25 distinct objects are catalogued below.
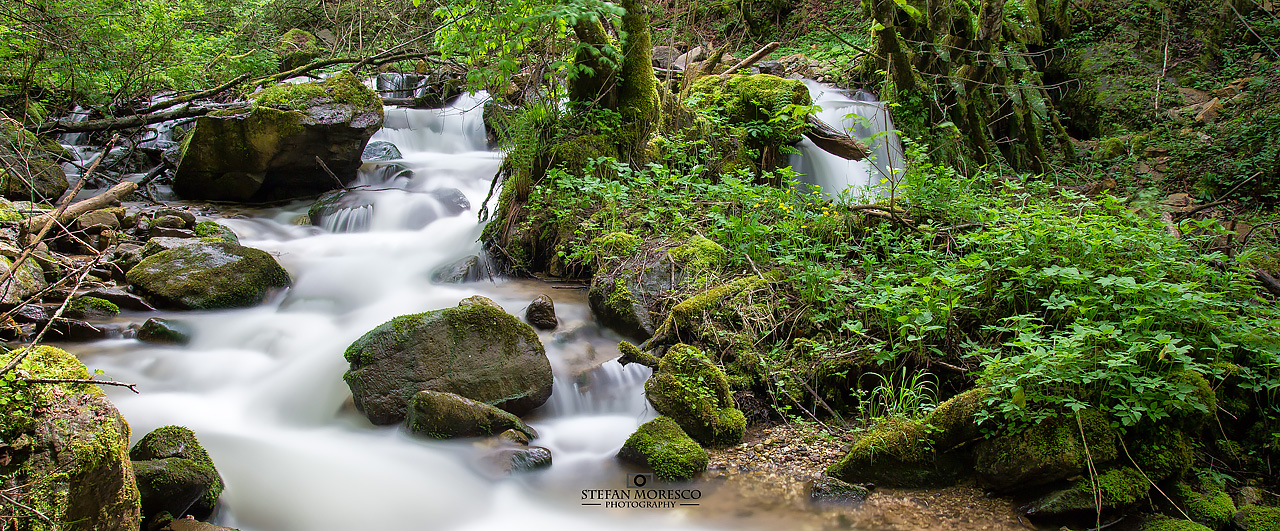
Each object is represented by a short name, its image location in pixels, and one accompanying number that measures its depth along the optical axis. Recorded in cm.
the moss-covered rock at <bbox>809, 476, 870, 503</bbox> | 324
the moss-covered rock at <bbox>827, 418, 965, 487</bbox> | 333
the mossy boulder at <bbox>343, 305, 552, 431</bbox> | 398
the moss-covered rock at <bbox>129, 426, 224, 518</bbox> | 276
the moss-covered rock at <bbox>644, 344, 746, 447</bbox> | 379
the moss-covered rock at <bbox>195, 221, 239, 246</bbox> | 702
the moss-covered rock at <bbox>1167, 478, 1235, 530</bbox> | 283
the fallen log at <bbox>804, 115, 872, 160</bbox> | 772
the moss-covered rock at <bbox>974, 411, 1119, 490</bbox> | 299
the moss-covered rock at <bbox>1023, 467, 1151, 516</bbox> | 290
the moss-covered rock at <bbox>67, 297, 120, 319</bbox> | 505
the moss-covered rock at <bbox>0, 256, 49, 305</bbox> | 470
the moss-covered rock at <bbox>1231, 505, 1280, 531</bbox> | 272
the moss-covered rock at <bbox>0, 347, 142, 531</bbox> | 208
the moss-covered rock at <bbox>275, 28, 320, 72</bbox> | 1372
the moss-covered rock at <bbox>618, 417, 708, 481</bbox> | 347
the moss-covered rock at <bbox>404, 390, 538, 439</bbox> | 379
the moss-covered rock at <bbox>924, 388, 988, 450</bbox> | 331
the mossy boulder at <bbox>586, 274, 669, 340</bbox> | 495
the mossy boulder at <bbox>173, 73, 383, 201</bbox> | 820
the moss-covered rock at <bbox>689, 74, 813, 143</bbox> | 745
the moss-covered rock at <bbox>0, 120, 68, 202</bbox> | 716
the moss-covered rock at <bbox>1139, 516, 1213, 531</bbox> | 273
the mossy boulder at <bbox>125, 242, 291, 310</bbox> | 547
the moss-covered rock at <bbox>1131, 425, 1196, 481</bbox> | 298
